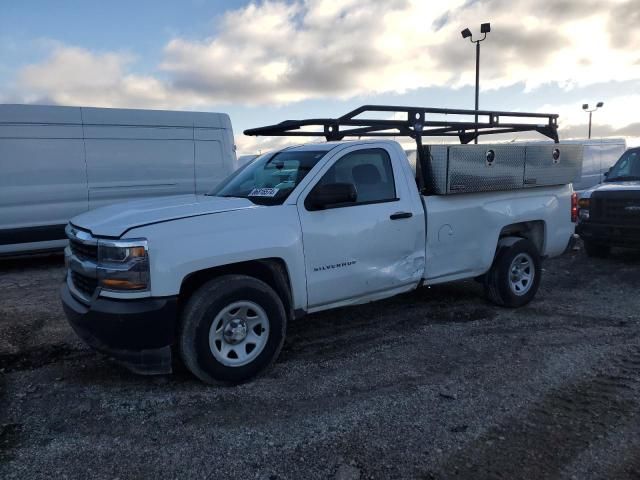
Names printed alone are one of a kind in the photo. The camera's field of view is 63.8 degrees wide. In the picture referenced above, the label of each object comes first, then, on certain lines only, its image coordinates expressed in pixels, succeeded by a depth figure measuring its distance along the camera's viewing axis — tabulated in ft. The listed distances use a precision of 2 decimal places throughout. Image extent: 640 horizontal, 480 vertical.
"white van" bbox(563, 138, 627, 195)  47.85
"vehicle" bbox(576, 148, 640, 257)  27.02
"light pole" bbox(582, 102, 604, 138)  102.89
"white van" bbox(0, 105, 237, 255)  27.27
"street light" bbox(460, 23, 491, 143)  51.26
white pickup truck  11.78
